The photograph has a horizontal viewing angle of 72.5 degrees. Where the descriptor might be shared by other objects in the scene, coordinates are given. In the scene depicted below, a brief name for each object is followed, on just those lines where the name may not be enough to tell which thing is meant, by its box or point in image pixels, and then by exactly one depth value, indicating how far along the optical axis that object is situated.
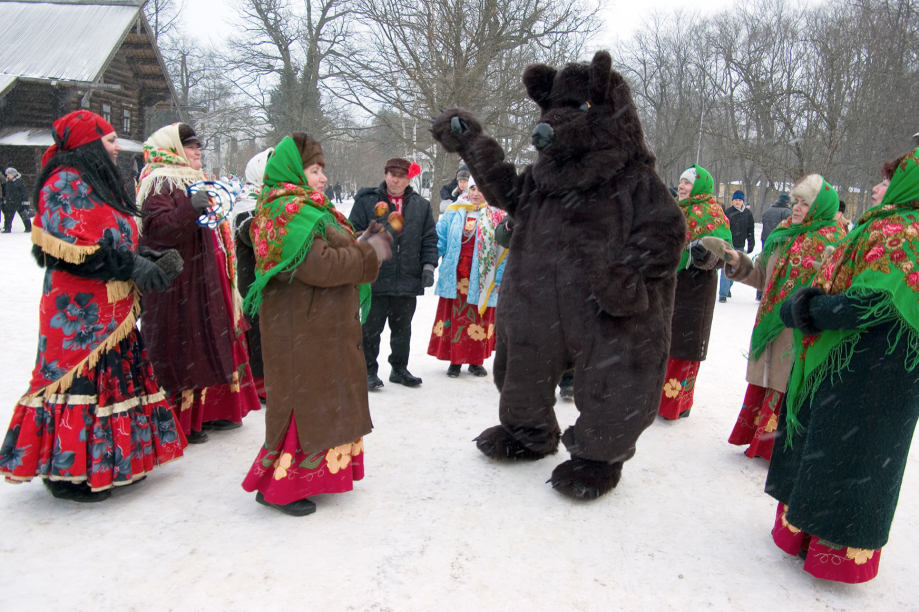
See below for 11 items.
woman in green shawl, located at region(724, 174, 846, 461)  3.72
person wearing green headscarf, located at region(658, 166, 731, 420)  4.59
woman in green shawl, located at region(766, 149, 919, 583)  2.37
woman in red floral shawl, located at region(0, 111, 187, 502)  2.90
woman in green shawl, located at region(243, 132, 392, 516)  2.80
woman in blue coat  5.48
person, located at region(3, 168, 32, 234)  14.67
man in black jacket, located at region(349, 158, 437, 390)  5.22
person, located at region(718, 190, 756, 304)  12.02
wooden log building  19.84
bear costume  3.22
